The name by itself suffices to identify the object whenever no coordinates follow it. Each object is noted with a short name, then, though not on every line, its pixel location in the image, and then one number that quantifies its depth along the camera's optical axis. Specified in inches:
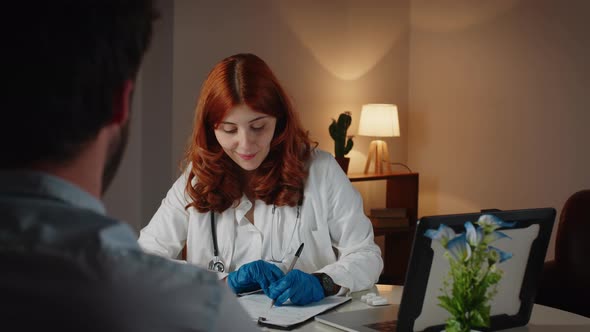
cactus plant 191.6
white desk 76.0
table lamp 195.5
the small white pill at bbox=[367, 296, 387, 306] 83.0
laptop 67.7
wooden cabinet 203.9
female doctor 96.2
